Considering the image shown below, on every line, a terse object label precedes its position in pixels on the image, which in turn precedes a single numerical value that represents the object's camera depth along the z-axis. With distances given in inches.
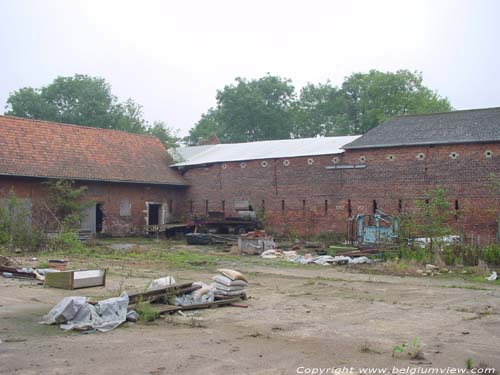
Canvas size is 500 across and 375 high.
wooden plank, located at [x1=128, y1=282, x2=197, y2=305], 405.4
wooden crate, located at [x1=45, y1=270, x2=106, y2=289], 506.0
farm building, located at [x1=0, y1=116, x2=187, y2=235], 1036.5
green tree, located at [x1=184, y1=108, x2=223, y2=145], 2417.8
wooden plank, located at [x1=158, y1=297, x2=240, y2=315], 397.1
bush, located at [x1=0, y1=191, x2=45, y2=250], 834.2
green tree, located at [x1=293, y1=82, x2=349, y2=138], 2132.4
